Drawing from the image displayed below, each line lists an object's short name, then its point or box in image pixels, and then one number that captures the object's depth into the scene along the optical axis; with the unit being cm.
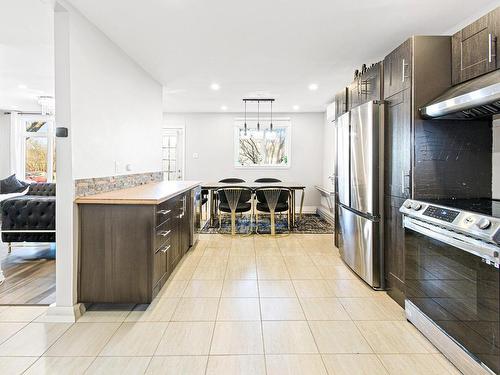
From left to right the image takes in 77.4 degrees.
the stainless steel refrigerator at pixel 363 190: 292
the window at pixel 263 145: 774
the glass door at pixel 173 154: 782
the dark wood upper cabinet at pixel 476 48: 206
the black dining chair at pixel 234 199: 514
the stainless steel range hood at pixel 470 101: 181
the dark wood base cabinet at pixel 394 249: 262
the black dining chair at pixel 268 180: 702
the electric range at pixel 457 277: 150
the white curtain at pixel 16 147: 734
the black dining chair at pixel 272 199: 520
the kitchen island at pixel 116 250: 252
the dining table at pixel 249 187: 560
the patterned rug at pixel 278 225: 563
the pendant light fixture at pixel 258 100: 616
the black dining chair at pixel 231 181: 675
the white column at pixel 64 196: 238
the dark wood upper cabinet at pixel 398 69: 248
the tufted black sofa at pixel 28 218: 393
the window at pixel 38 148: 750
